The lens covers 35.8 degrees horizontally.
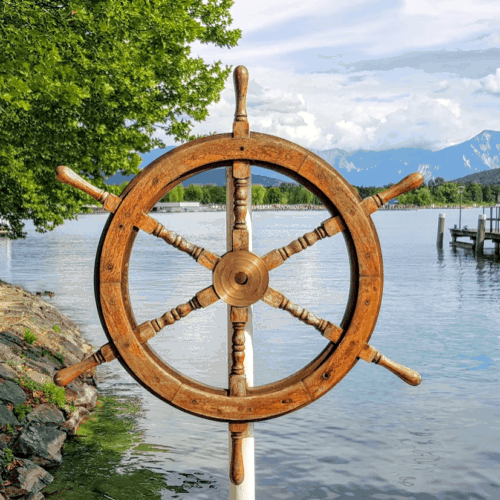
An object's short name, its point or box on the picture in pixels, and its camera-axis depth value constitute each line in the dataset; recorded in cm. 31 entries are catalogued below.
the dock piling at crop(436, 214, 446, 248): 4950
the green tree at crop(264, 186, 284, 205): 18200
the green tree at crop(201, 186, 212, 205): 18332
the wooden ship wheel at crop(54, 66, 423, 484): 368
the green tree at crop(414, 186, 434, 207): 18688
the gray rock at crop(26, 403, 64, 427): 797
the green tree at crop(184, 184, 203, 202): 18125
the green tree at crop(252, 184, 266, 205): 15212
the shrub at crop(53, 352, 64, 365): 1003
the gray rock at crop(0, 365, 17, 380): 817
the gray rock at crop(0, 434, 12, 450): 721
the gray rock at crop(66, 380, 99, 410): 957
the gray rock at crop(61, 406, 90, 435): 873
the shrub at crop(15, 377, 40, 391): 826
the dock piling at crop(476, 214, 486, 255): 4125
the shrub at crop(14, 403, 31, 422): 772
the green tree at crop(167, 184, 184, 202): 16844
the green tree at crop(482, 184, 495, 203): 18800
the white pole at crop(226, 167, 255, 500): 396
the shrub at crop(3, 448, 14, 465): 714
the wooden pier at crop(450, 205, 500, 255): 4066
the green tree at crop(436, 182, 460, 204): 19362
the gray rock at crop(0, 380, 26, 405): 781
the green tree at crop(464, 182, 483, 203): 19362
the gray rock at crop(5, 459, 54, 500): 698
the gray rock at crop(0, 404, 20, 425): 745
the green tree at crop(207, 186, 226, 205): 17900
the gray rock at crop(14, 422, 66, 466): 754
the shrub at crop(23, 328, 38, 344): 980
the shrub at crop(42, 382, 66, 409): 847
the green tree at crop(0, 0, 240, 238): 926
